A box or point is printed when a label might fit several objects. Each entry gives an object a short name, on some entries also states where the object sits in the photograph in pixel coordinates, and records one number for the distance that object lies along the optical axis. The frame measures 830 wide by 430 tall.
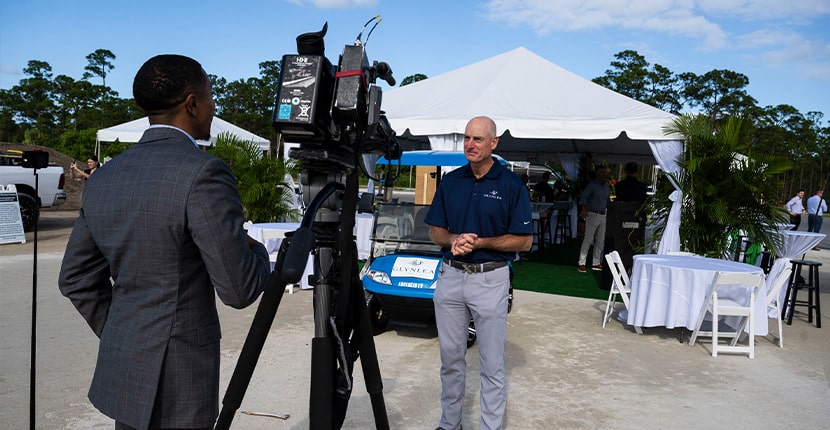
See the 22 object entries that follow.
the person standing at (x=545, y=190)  16.65
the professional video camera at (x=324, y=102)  2.05
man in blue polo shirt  3.66
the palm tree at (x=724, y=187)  8.75
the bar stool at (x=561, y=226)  17.10
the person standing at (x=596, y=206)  11.38
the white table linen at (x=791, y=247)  8.16
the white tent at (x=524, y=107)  9.76
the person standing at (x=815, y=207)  18.98
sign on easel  12.09
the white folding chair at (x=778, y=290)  6.79
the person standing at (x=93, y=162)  13.46
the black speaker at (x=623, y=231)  9.85
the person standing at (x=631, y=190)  10.82
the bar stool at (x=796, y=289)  7.89
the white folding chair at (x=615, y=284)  7.19
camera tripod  2.02
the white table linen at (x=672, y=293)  6.62
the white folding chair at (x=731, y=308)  6.25
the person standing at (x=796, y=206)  19.86
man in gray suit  1.73
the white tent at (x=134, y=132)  16.09
